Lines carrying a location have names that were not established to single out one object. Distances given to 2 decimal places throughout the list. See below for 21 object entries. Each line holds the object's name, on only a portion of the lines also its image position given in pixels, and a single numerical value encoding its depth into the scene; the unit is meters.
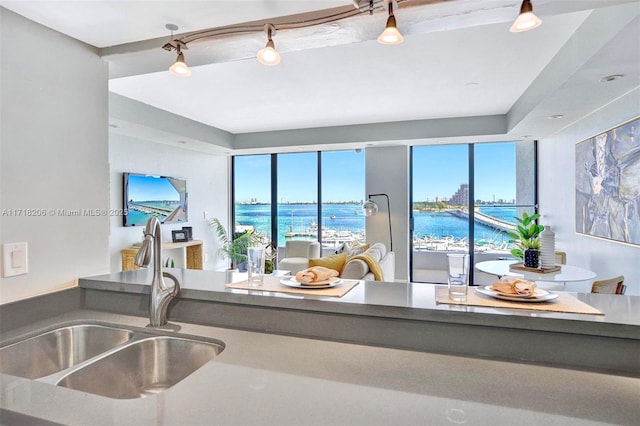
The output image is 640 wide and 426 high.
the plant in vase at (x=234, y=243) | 6.32
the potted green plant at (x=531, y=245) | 3.01
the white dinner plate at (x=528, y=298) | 1.18
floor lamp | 5.19
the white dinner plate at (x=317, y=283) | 1.43
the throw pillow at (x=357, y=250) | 3.99
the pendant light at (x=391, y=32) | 1.26
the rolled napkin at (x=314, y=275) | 1.46
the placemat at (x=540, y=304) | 1.09
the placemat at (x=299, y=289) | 1.36
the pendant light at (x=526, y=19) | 1.12
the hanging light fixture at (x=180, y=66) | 1.59
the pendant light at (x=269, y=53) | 1.44
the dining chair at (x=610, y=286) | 2.34
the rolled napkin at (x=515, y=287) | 1.22
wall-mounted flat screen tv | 4.58
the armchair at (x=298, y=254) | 5.36
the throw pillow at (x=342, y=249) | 4.87
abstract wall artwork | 2.67
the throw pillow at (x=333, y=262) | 3.37
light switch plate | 1.43
